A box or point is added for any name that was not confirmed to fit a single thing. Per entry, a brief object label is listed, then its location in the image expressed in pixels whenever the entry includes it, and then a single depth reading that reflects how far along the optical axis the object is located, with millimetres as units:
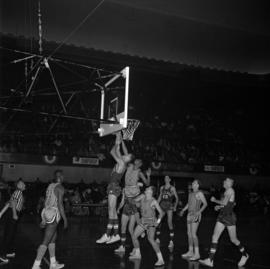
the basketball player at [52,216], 7020
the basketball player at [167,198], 11422
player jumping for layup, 9484
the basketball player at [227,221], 8617
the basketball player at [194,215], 9094
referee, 8484
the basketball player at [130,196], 9344
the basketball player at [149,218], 8109
